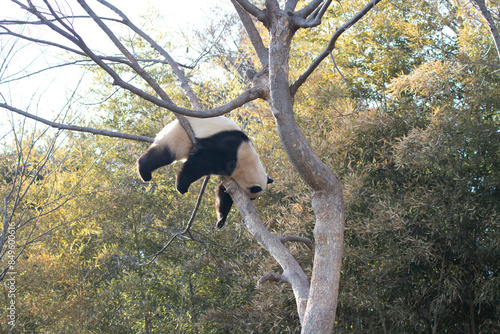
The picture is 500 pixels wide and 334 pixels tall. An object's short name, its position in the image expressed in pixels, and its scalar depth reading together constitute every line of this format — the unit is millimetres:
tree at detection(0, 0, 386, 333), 15285
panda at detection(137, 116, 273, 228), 16974
